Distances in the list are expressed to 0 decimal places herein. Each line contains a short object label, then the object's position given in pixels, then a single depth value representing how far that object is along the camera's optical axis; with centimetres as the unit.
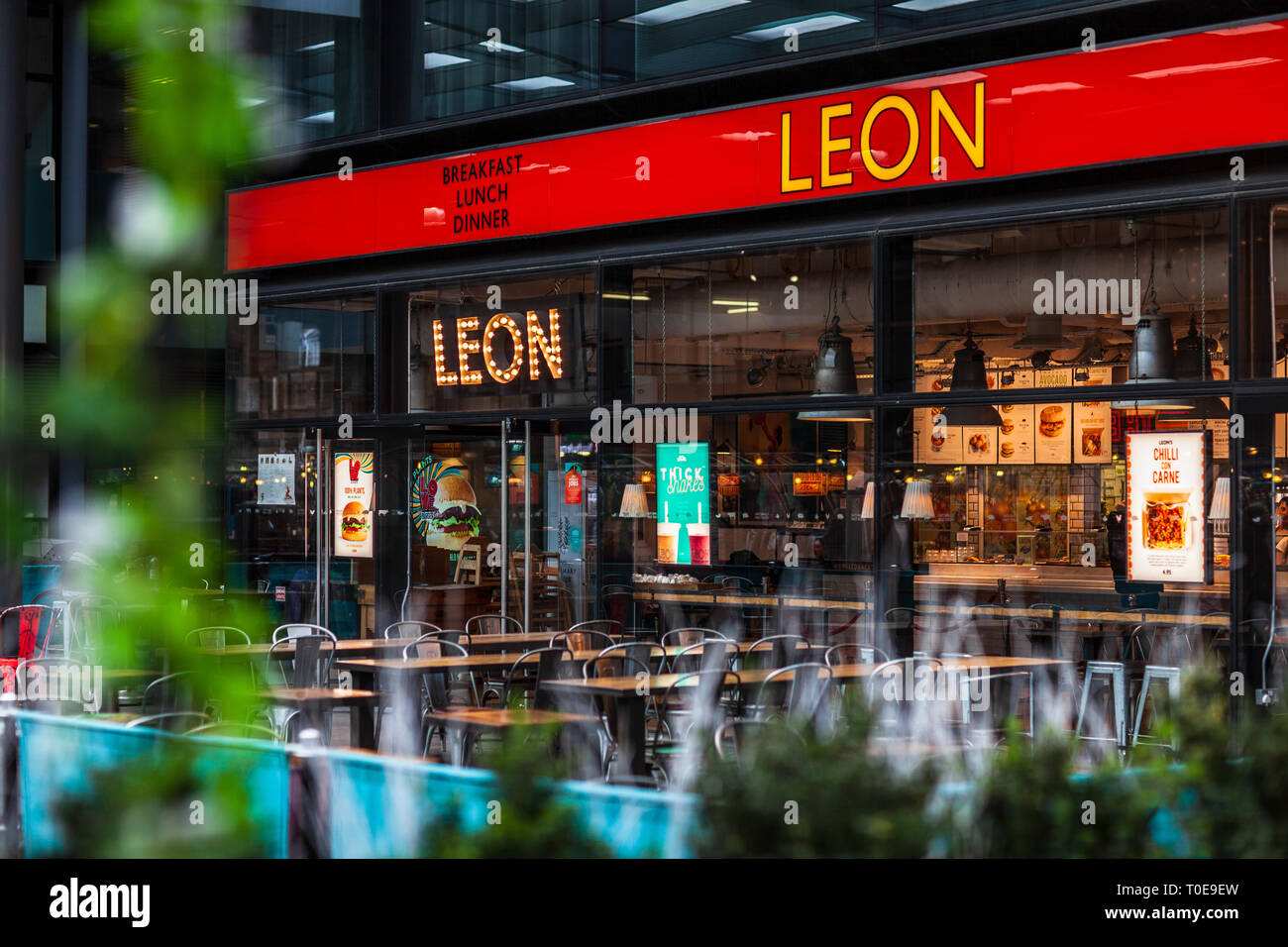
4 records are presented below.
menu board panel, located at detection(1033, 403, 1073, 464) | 1489
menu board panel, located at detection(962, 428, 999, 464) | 1511
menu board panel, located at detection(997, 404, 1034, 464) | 1501
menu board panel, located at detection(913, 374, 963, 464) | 1035
